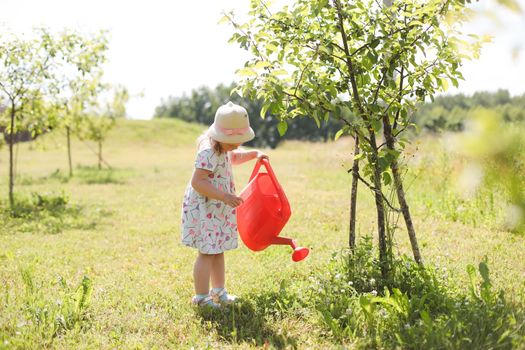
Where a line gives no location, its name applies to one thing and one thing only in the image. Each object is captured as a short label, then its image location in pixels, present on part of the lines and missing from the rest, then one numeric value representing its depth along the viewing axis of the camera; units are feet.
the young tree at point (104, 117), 60.08
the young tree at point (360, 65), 10.05
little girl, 10.83
